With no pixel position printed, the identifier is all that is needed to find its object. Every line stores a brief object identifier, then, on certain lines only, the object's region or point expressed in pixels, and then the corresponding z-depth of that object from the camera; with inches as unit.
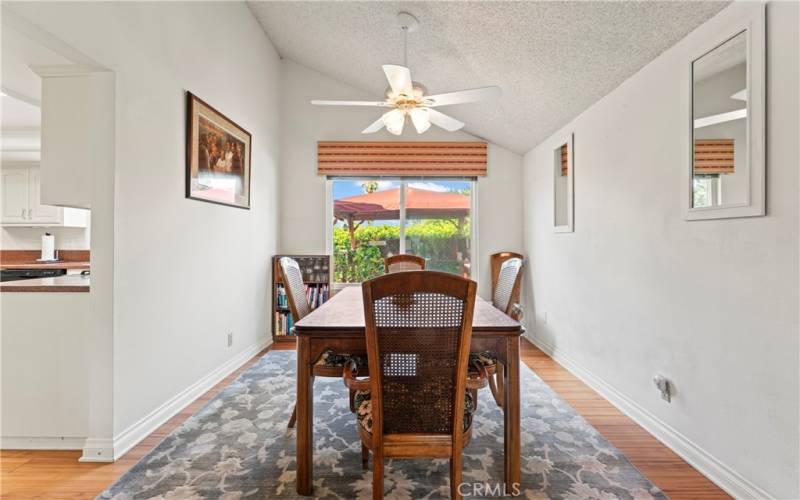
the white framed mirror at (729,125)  56.9
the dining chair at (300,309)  74.3
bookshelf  161.6
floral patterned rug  62.7
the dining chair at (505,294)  91.2
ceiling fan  85.0
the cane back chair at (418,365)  48.7
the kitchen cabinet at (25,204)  178.1
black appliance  162.7
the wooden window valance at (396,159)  177.0
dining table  60.5
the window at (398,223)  182.1
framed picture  100.6
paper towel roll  183.0
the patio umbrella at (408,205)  182.1
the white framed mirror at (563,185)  126.3
